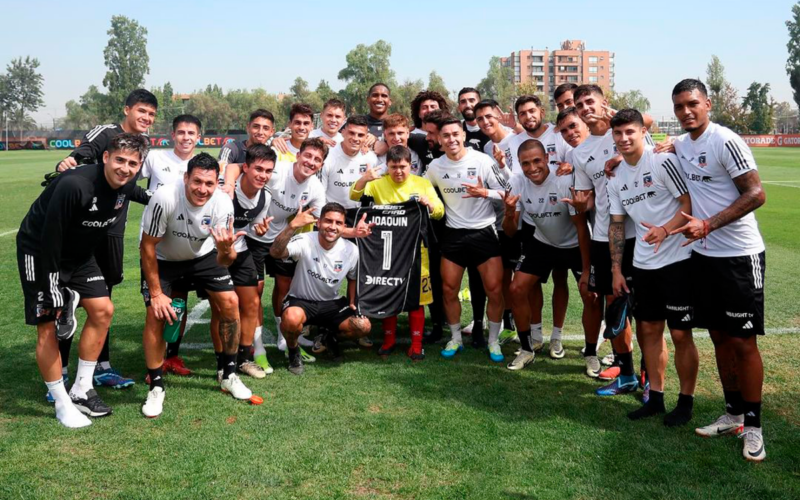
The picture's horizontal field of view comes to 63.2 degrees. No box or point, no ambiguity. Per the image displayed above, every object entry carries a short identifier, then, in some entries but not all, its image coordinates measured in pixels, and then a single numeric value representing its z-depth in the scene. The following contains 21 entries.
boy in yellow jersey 6.52
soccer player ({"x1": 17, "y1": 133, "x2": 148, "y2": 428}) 4.79
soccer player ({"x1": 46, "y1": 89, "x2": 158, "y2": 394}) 5.64
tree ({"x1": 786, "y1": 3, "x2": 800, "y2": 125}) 83.32
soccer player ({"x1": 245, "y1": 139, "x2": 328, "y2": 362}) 6.32
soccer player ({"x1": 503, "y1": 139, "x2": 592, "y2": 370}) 6.11
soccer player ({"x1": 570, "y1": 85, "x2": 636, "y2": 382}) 5.57
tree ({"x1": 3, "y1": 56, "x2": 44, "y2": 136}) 121.51
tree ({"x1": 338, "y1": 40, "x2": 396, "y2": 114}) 91.50
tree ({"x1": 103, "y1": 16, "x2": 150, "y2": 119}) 105.31
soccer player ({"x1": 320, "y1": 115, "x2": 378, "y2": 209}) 7.03
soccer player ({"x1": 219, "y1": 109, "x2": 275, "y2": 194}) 6.22
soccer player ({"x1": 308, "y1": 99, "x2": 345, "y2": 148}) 7.36
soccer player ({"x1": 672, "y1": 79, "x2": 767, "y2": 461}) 4.22
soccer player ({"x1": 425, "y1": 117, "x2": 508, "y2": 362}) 6.59
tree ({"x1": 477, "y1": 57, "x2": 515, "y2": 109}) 106.50
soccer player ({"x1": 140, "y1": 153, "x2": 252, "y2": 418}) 5.09
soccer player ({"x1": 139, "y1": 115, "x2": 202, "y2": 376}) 6.09
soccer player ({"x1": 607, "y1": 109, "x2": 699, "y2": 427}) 4.66
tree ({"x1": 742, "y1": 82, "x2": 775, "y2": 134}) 66.75
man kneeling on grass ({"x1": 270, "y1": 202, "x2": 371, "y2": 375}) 6.09
